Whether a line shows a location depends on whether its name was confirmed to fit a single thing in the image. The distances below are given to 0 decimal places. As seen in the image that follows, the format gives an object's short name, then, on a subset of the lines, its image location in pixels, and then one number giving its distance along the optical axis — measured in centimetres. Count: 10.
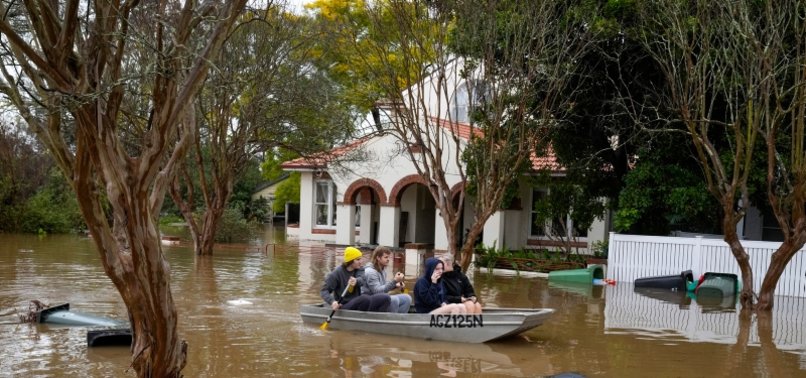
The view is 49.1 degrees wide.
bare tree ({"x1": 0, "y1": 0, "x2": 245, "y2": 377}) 716
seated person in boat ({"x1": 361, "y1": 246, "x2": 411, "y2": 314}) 1337
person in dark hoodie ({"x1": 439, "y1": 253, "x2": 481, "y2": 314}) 1291
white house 3003
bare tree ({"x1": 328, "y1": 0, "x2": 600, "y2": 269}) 2038
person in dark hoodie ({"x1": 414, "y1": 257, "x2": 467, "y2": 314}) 1278
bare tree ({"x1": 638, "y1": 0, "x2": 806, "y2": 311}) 1627
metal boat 1201
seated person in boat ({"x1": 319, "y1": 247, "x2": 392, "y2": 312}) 1314
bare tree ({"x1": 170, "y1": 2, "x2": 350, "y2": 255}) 2505
